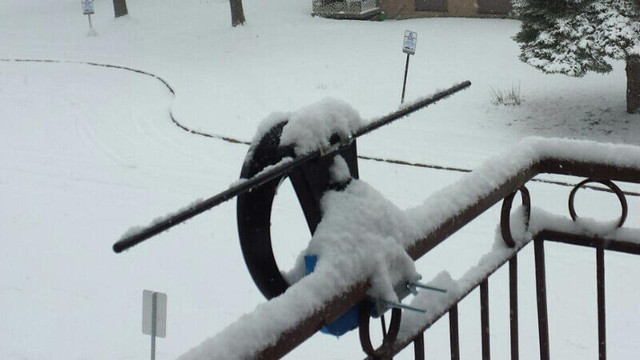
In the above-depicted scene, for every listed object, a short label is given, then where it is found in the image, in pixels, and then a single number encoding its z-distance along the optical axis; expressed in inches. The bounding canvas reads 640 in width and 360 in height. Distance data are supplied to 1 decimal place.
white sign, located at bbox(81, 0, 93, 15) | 1096.8
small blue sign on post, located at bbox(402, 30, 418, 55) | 684.7
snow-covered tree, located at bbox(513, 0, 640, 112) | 607.8
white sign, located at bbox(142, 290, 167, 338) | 289.6
